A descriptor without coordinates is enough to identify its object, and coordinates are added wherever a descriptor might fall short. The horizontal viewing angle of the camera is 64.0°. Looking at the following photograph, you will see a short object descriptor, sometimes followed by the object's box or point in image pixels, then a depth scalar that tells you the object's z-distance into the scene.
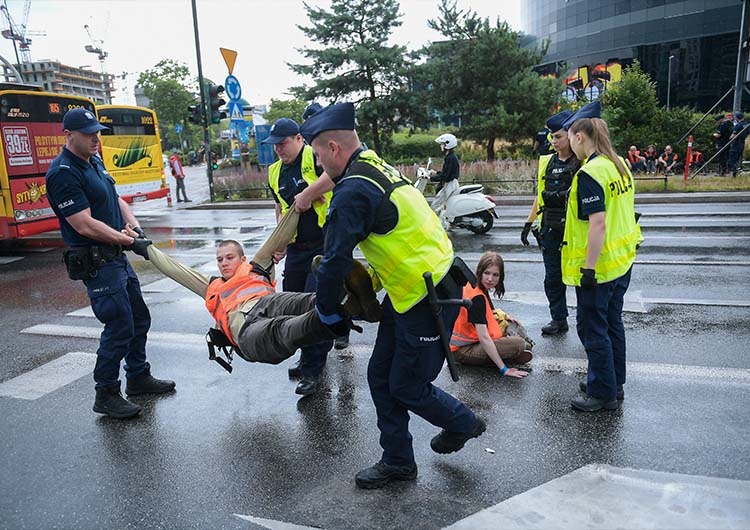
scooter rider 10.57
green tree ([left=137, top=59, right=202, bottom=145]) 57.44
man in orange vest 3.14
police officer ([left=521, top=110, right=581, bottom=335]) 5.43
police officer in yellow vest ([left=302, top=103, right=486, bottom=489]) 2.92
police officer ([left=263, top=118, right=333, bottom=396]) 4.66
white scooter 11.74
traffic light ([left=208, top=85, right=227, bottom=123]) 19.88
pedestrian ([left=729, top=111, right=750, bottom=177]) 19.08
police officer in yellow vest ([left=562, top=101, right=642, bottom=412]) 3.79
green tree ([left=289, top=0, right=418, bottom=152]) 26.89
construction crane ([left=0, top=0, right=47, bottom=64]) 57.15
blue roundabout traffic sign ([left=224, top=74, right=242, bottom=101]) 19.79
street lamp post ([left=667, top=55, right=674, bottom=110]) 45.91
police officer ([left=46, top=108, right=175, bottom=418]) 4.14
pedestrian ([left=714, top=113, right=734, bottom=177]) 19.97
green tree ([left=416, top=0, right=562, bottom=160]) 24.83
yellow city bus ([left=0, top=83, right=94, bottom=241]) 11.64
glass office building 43.81
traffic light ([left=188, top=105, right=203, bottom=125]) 21.92
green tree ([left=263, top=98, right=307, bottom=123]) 57.73
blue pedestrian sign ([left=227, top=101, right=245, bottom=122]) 20.65
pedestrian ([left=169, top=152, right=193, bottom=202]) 23.00
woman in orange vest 4.80
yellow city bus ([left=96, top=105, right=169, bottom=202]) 17.89
